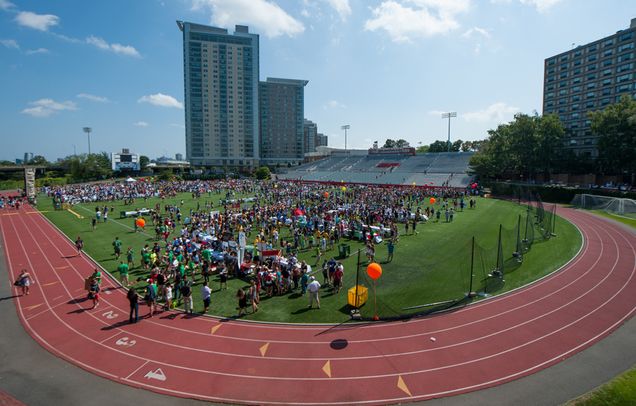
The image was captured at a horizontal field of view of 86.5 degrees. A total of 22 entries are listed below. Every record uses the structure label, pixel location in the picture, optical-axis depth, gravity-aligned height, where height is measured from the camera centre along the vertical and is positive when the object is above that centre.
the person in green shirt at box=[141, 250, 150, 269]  18.19 -4.31
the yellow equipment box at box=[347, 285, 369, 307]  13.16 -4.63
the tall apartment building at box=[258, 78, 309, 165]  149.88 +25.74
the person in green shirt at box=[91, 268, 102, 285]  14.27 -4.21
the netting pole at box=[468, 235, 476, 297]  14.47 -4.89
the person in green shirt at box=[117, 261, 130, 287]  15.50 -4.46
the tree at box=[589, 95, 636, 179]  46.38 +6.41
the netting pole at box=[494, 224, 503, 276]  16.25 -4.31
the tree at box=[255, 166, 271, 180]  91.50 +1.25
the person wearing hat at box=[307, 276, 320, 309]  13.06 -4.40
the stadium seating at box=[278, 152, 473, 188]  73.00 +2.37
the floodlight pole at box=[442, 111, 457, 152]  95.28 +17.97
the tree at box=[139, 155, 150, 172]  112.96 +6.77
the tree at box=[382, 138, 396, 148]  157.86 +16.69
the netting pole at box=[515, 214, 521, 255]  20.08 -4.01
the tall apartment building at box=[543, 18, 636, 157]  68.31 +22.04
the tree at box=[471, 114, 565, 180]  58.81 +5.70
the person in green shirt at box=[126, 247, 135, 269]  18.28 -4.45
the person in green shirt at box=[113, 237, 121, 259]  20.32 -4.23
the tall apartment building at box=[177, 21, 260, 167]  120.19 +30.67
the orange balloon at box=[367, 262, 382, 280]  12.53 -3.41
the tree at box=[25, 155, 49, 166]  118.23 +6.18
